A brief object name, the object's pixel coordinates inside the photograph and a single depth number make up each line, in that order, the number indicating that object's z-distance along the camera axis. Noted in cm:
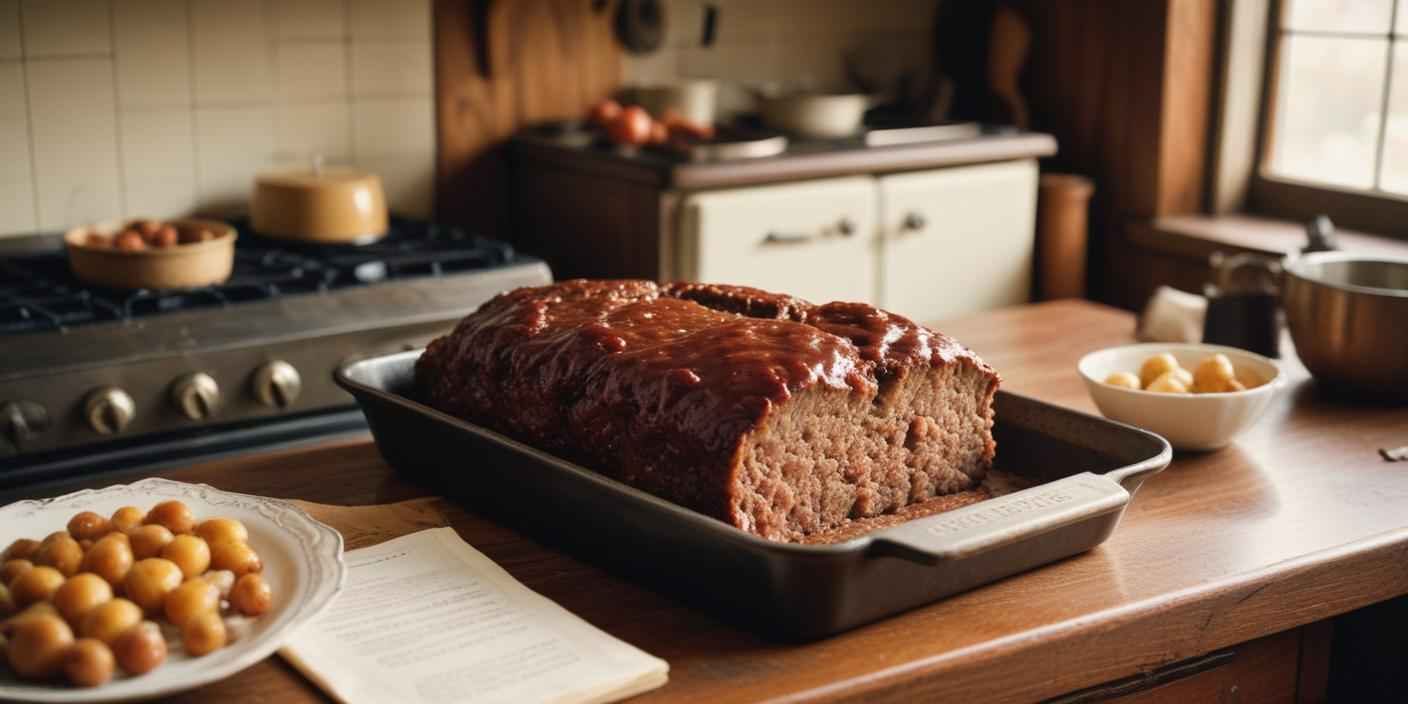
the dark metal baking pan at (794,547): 105
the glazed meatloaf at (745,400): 118
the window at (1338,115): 327
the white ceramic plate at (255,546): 92
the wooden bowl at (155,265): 230
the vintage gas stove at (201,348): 210
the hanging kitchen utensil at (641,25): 344
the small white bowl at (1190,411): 151
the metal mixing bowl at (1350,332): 172
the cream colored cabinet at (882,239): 298
